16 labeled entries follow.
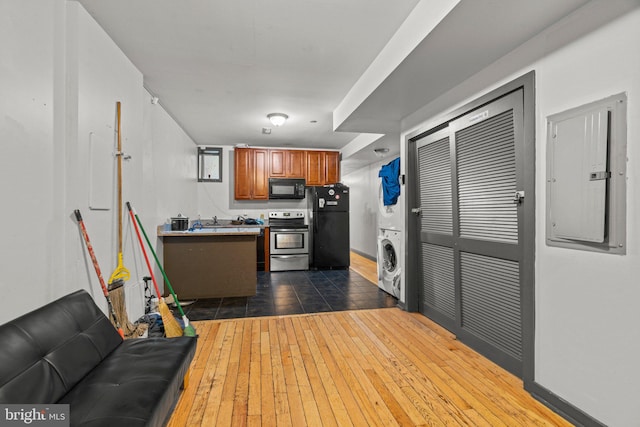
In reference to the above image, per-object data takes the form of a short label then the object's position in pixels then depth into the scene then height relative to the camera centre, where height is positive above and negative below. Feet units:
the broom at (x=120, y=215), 8.49 -0.11
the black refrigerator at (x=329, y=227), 19.82 -1.05
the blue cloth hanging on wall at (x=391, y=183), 13.07 +1.25
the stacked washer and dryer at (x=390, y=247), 12.57 -1.60
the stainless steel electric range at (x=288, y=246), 19.12 -2.24
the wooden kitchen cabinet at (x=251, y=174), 20.42 +2.53
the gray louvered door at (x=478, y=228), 7.18 -0.47
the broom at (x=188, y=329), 8.05 -3.16
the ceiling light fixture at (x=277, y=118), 14.28 +4.38
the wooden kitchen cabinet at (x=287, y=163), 20.80 +3.29
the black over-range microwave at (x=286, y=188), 20.65 +1.57
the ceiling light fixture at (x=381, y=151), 18.47 +3.74
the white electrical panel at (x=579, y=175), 5.02 +0.64
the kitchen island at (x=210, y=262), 13.00 -2.24
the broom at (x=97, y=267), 6.72 -1.30
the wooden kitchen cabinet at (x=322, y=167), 21.33 +3.10
